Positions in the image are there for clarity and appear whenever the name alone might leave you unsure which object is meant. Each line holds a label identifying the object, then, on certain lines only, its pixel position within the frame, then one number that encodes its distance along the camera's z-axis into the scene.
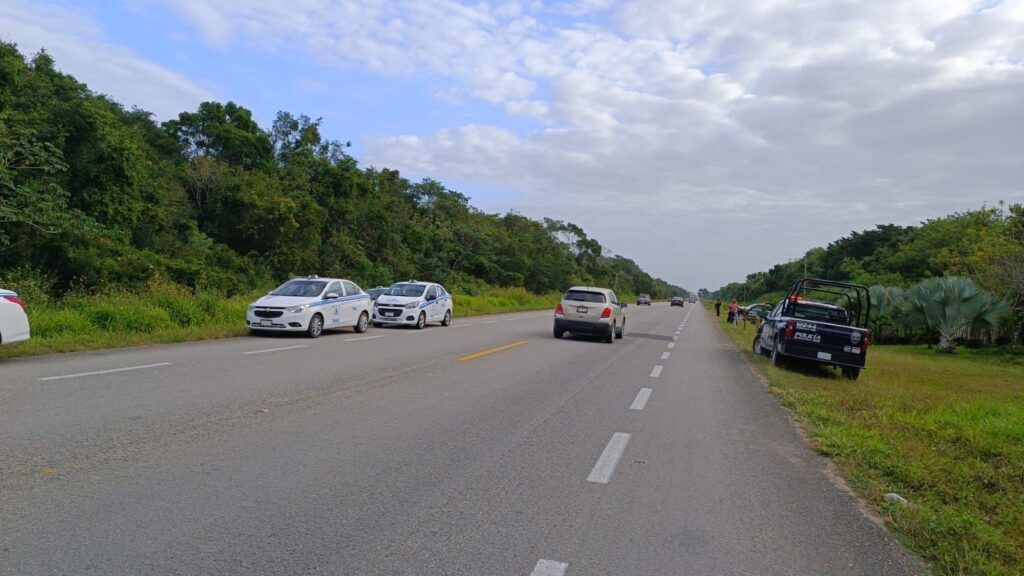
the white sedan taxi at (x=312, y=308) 16.70
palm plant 24.09
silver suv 19.77
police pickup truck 14.00
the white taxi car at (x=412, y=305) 22.39
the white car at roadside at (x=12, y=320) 10.04
